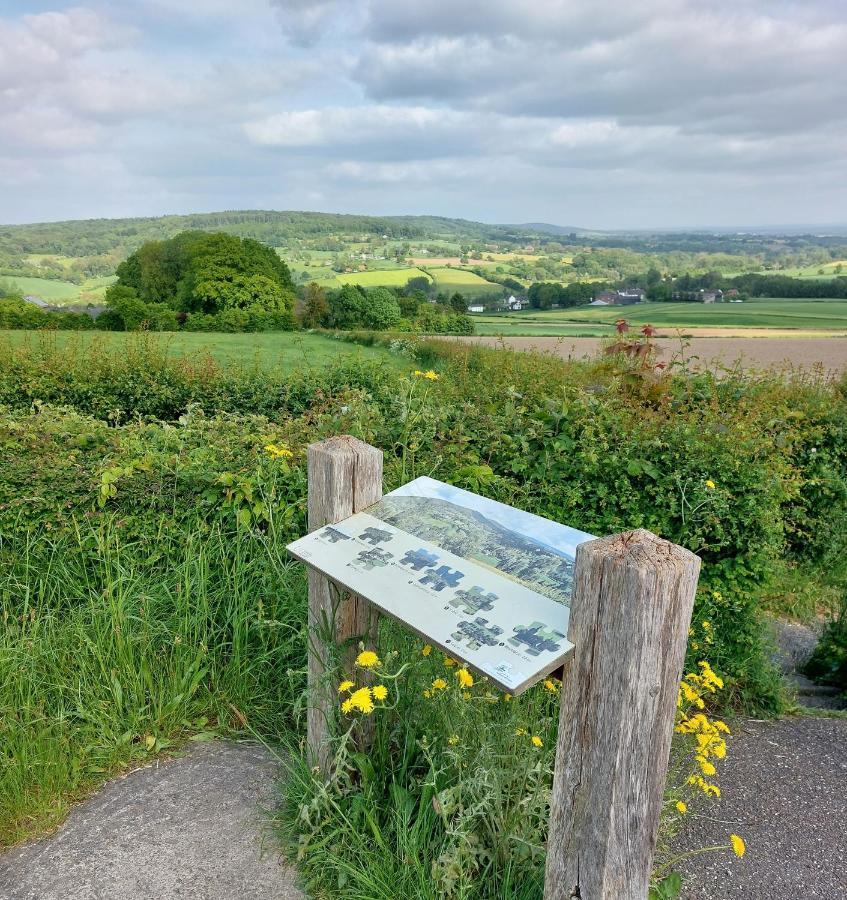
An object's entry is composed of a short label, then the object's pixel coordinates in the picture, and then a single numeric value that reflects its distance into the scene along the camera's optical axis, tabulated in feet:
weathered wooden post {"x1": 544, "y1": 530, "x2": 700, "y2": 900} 4.56
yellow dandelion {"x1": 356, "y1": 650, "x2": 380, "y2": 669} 6.50
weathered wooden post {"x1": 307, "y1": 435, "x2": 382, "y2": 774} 7.25
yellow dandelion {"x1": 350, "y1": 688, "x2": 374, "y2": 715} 6.04
